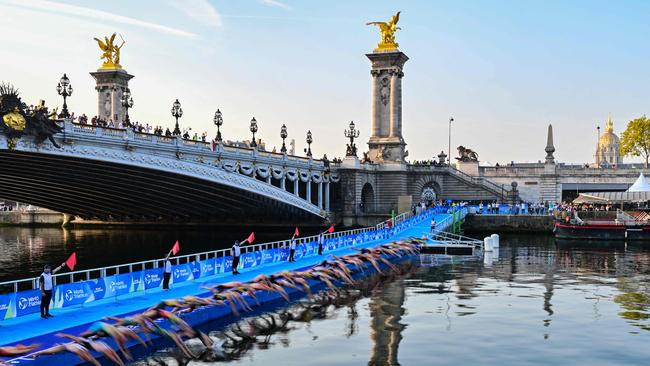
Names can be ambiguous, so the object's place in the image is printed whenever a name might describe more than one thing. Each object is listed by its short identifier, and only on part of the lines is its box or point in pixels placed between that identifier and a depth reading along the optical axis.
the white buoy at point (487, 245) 64.25
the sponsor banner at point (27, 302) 26.39
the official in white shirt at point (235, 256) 39.56
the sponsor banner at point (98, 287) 29.39
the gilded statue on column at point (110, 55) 96.88
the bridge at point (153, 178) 54.64
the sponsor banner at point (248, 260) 41.59
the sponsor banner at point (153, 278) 32.84
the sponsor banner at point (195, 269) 36.62
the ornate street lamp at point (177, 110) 72.75
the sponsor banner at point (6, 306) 25.70
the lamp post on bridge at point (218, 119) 77.62
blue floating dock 23.06
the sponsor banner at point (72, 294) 28.11
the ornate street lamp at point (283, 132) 90.59
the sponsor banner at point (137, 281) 31.82
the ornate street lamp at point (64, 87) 58.16
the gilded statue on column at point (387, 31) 105.00
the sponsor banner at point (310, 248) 50.89
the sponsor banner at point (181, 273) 34.91
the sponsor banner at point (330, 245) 54.38
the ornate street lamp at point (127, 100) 64.67
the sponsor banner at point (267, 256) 44.24
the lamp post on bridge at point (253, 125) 84.08
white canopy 88.44
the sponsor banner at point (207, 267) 37.88
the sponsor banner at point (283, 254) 46.94
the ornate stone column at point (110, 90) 99.31
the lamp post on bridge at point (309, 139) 97.30
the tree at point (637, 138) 127.12
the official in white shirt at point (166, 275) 33.53
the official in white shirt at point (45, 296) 26.32
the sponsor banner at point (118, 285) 30.28
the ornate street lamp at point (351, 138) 97.75
